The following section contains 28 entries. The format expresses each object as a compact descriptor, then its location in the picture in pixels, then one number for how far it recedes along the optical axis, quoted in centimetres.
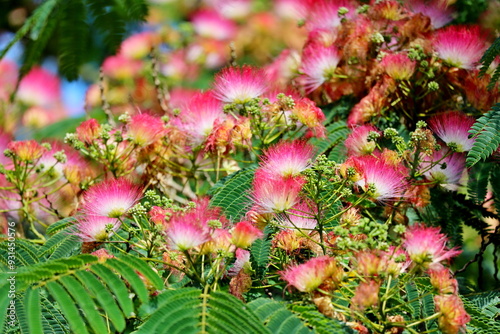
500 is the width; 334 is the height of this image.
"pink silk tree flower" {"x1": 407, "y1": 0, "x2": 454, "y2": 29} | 578
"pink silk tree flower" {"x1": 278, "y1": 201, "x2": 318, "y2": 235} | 418
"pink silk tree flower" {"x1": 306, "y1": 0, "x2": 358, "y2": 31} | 606
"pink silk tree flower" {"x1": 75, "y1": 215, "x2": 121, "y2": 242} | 429
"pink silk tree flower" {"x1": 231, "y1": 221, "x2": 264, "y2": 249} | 384
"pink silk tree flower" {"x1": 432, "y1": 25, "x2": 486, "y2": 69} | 513
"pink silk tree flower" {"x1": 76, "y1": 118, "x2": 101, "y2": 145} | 509
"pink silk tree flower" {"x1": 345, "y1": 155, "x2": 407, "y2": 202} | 420
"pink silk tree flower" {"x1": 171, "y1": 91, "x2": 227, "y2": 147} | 509
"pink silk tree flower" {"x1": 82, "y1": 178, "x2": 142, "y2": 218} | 430
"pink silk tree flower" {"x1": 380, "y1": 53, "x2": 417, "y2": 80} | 511
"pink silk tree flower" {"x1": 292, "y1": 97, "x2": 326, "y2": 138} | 487
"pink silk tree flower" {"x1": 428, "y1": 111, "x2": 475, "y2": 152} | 455
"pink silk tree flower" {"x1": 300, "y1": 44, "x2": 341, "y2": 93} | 562
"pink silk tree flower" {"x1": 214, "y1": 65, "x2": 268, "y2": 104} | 500
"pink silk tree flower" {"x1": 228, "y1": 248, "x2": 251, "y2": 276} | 409
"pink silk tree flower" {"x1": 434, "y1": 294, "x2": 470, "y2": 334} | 348
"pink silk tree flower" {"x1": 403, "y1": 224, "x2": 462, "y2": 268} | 360
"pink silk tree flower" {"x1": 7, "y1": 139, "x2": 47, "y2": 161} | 507
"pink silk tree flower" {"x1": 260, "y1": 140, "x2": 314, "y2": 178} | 421
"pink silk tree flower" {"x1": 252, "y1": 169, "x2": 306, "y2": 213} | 399
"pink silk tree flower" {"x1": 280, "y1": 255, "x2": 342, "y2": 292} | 365
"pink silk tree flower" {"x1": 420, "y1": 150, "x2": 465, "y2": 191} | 463
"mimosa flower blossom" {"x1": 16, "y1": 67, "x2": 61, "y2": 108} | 1077
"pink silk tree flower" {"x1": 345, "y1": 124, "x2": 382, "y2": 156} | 463
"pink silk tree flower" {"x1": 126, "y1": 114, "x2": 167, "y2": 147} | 515
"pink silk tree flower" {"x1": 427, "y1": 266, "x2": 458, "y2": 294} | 356
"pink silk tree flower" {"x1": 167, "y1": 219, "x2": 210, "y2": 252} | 372
